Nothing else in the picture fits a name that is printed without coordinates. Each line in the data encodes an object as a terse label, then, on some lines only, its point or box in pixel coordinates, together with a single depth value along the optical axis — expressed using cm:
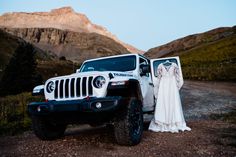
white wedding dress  852
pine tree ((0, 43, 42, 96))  2604
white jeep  598
